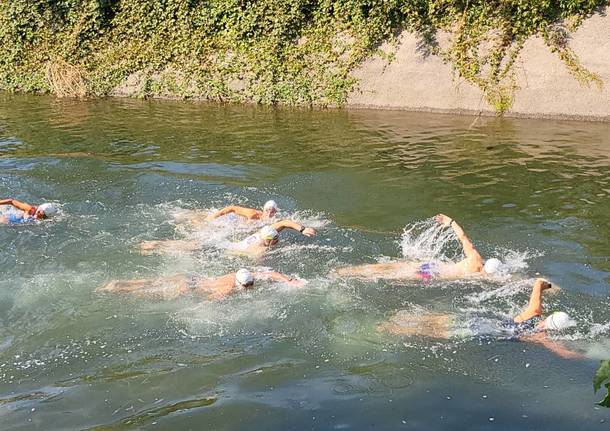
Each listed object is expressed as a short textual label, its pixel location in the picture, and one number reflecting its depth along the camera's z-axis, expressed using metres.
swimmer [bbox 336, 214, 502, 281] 11.28
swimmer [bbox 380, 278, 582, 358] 9.45
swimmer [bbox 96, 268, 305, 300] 10.91
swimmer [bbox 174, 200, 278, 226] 13.59
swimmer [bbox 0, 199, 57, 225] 13.77
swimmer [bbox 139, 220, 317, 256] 12.43
